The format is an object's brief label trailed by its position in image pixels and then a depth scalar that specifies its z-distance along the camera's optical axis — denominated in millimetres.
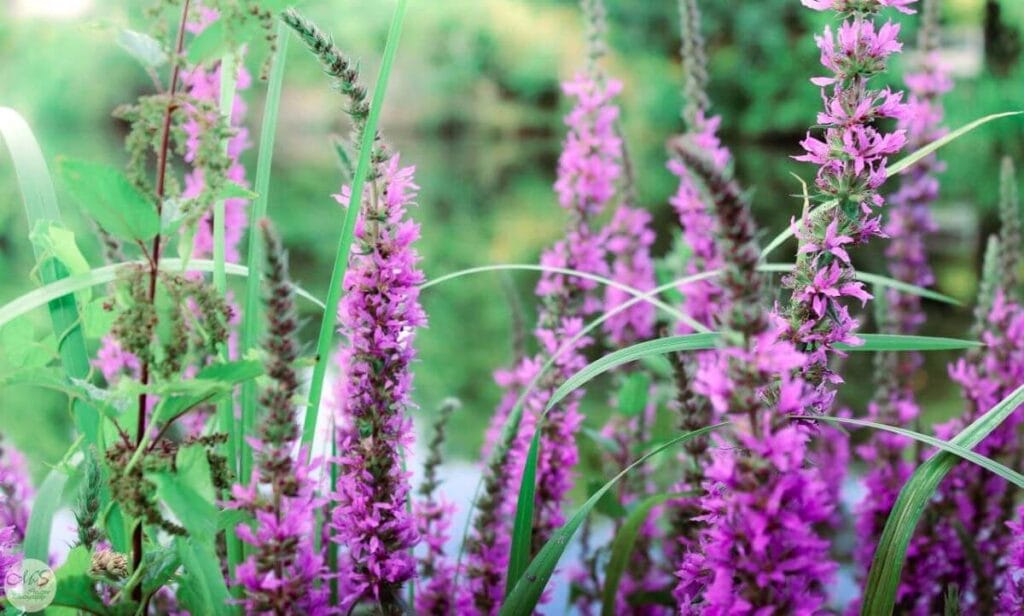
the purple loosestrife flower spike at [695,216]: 1908
